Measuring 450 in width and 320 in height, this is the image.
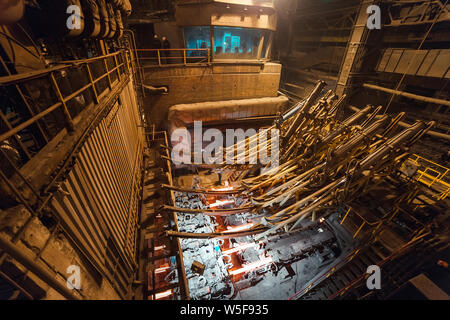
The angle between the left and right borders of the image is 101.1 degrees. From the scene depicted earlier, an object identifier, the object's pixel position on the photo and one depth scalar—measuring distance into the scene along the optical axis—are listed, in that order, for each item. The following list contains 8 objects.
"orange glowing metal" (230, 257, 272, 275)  6.68
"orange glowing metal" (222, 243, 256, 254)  7.03
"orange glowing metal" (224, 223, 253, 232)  7.69
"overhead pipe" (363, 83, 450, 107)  8.97
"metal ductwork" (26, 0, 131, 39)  3.27
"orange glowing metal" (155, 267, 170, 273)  5.60
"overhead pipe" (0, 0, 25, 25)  2.02
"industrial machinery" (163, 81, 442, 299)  5.25
